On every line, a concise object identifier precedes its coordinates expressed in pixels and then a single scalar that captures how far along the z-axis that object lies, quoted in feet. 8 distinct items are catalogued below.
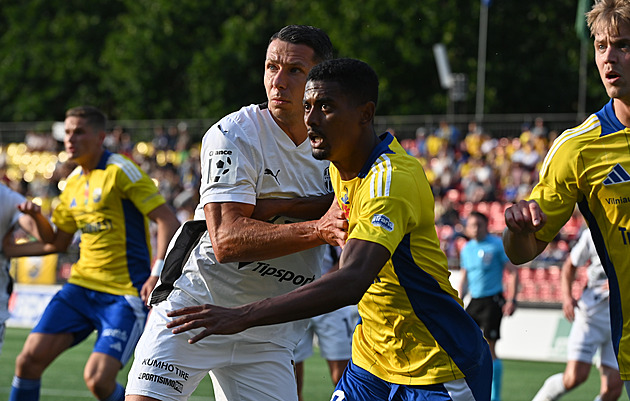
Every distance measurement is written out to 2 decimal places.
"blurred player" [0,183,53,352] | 49.34
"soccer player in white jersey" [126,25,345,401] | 30.01
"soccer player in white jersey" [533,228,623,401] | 58.39
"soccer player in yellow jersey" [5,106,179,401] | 47.14
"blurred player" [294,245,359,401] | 58.54
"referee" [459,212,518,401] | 71.51
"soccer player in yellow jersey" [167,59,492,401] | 25.50
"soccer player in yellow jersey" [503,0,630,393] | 25.93
